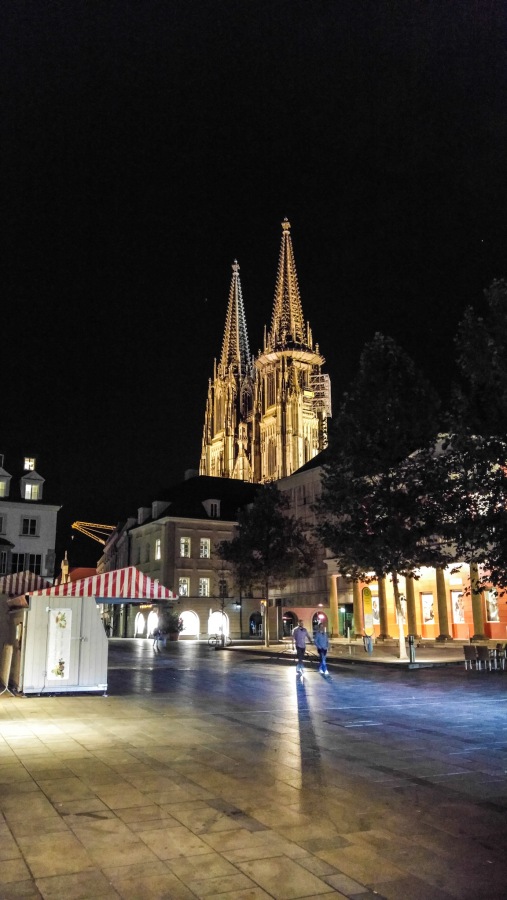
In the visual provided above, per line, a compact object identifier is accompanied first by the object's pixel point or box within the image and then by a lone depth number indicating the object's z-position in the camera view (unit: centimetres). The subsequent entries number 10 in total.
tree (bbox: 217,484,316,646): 4344
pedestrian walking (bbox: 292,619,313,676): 2276
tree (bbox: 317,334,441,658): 2789
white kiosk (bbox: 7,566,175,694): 1714
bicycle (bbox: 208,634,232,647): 4730
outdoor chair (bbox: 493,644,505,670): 2520
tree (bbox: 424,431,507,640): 2091
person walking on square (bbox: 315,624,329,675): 2397
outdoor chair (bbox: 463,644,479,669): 2537
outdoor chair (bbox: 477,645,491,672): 2523
